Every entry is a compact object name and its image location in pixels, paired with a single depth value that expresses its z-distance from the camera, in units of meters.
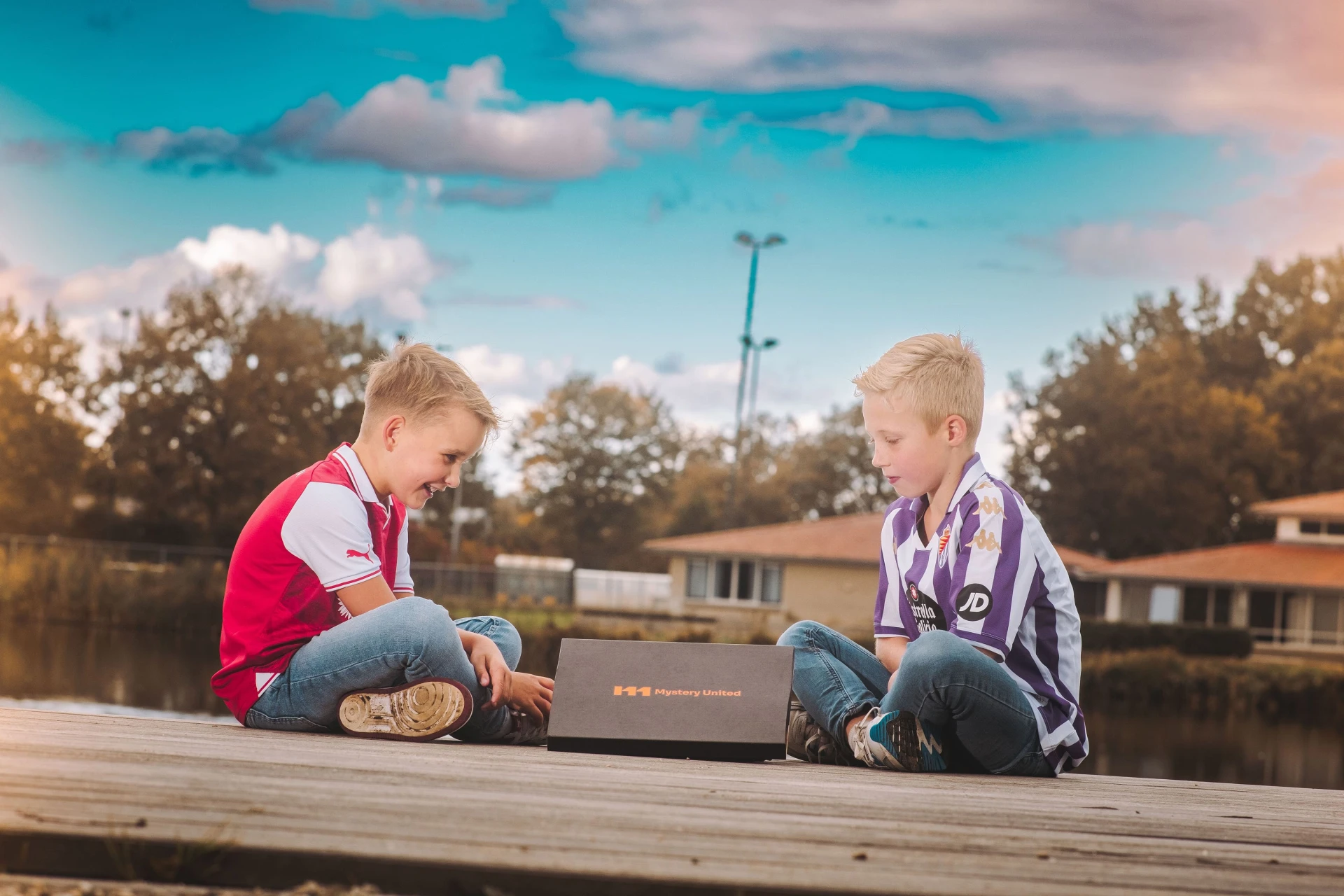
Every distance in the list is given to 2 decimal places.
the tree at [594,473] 56.78
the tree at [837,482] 55.44
